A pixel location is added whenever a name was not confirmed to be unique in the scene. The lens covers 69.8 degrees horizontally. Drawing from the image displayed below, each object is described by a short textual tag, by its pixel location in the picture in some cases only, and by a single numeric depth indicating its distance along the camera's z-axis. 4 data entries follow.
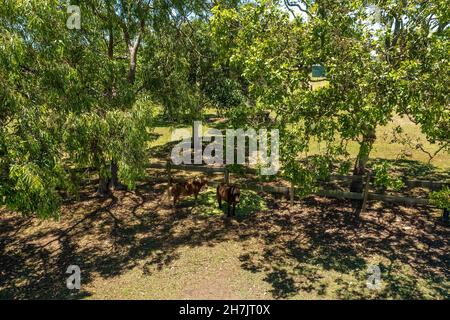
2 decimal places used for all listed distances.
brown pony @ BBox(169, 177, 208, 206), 12.38
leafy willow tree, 6.81
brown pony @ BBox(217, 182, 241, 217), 11.60
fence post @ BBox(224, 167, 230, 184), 13.70
